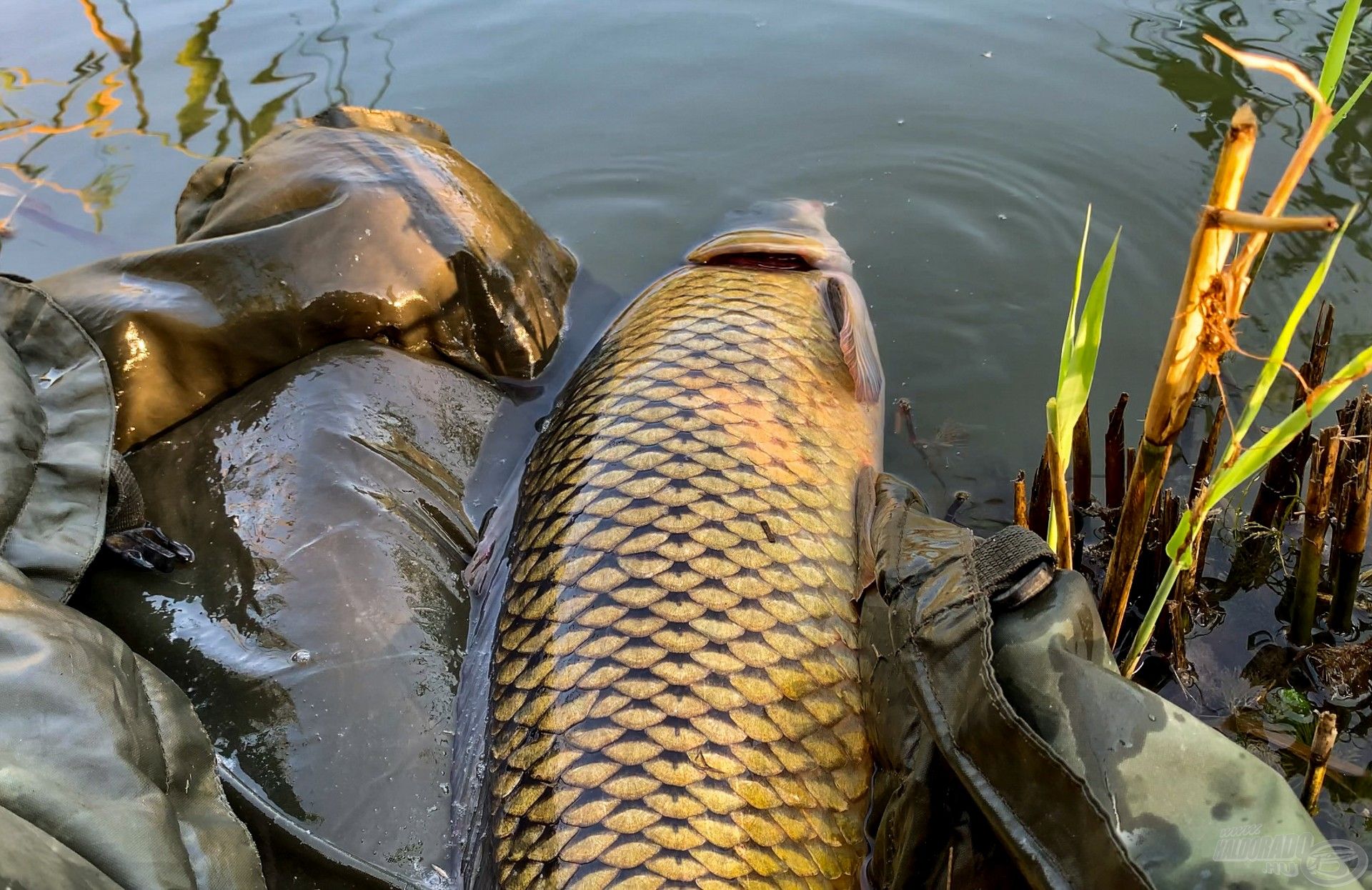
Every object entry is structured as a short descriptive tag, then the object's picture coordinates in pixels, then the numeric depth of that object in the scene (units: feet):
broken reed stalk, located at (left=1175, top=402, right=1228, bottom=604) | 2.99
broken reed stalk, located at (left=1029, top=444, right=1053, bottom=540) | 3.28
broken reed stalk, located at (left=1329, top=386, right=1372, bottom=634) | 2.91
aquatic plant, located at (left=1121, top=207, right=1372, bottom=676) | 2.44
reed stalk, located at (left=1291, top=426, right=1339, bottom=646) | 2.89
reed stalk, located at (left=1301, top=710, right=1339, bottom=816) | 2.52
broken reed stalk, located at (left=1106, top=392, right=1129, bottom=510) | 3.20
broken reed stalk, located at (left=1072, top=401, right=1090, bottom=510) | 3.10
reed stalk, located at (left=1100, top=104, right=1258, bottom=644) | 2.25
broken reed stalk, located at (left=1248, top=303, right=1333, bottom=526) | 3.14
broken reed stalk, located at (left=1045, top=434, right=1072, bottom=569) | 2.82
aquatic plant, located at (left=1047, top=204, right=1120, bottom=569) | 2.60
